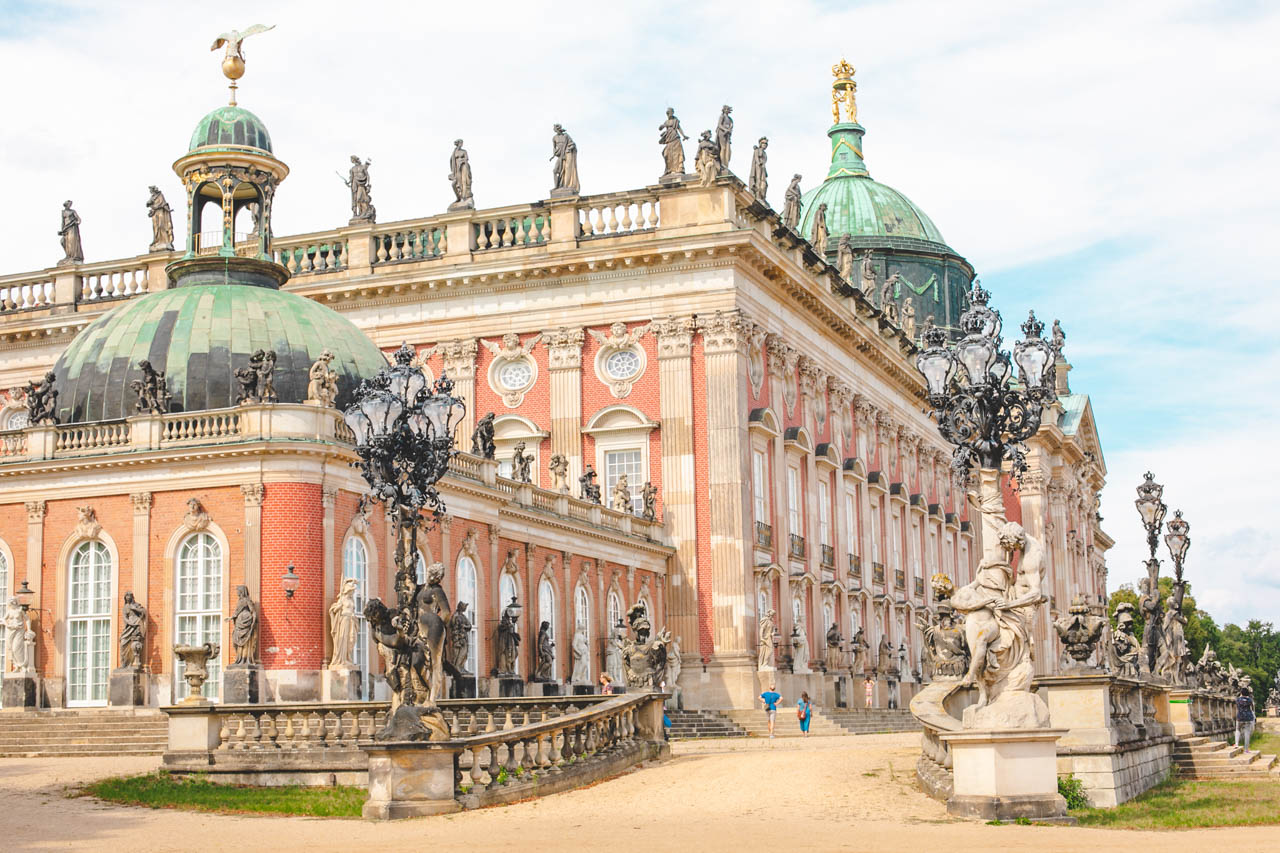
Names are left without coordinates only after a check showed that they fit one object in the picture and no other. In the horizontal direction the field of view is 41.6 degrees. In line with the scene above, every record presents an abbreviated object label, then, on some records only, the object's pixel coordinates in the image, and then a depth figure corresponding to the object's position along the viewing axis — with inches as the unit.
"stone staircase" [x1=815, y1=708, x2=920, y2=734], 1807.3
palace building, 1235.2
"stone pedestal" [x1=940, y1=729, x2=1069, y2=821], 722.2
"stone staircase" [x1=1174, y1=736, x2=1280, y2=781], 1159.0
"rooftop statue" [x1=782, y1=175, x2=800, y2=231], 2031.3
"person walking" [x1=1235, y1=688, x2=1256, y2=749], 1967.3
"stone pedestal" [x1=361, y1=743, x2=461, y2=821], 770.8
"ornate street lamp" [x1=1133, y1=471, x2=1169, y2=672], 1552.7
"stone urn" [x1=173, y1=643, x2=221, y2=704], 1009.5
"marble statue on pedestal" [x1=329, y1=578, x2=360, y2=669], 1221.7
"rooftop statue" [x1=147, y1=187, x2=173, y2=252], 1985.7
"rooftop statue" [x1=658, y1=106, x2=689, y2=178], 1793.8
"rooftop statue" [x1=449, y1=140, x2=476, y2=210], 1909.4
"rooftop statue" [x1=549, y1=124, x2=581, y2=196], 1835.6
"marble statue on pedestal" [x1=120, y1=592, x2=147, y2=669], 1224.8
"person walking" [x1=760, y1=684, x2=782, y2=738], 1546.5
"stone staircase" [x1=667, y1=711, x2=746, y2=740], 1585.9
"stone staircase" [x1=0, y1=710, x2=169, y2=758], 1117.1
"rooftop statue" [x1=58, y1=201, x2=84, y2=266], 2037.4
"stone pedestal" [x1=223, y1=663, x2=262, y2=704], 1181.1
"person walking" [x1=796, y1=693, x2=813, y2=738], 1560.0
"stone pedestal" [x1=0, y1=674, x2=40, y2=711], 1251.8
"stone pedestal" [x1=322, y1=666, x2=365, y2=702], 1211.6
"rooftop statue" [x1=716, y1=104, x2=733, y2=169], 1797.5
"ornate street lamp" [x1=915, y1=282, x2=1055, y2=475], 840.9
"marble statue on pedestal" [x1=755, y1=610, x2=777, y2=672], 1745.8
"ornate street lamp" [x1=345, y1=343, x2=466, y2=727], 840.3
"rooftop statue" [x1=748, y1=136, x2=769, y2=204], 1915.6
